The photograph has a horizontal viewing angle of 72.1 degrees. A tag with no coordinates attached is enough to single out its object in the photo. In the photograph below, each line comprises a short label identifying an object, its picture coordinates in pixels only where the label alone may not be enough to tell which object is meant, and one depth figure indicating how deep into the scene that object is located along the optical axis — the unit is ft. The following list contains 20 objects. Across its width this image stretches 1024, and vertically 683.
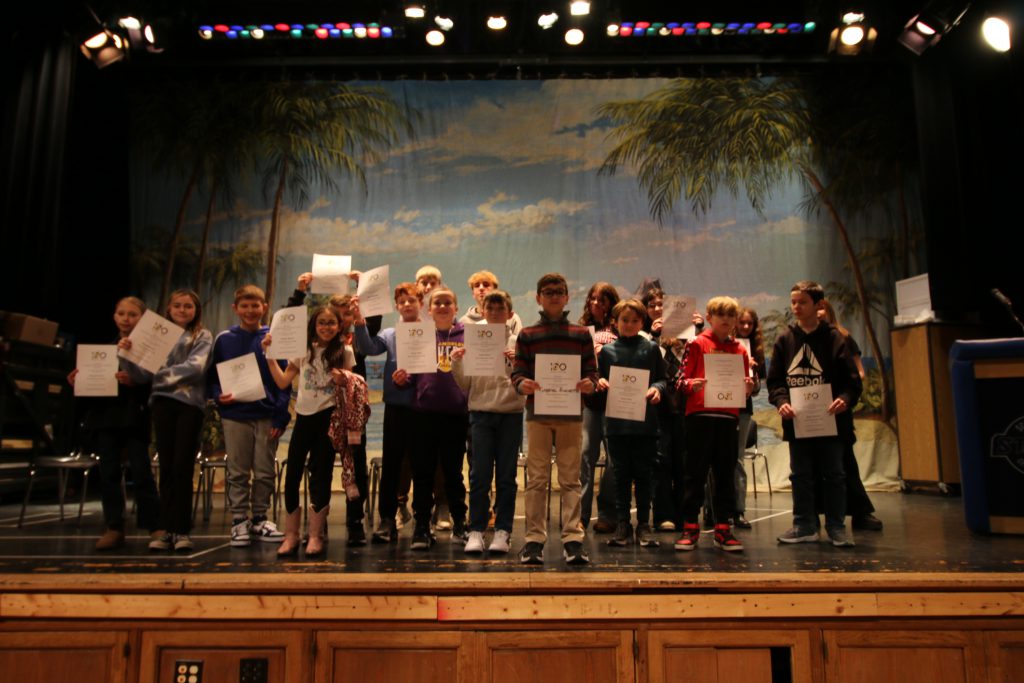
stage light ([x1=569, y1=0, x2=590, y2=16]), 21.17
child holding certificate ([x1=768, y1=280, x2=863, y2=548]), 11.22
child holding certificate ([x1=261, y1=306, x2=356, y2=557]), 10.57
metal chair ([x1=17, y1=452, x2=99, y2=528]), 14.47
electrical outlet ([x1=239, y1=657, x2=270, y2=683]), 8.14
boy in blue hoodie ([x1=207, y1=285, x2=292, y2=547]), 11.81
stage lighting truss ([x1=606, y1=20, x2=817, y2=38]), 22.00
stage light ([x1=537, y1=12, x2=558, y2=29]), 21.91
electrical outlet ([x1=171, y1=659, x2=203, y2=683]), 8.15
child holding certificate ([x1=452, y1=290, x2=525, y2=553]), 10.93
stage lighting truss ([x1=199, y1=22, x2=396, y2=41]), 22.36
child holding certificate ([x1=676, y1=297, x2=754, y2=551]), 10.86
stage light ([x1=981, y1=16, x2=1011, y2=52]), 17.89
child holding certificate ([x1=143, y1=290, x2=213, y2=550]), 10.87
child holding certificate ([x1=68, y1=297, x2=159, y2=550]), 11.30
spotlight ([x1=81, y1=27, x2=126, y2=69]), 21.24
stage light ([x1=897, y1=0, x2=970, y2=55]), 19.58
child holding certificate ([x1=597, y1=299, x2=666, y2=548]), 11.39
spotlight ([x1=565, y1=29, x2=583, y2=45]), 22.62
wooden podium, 19.67
